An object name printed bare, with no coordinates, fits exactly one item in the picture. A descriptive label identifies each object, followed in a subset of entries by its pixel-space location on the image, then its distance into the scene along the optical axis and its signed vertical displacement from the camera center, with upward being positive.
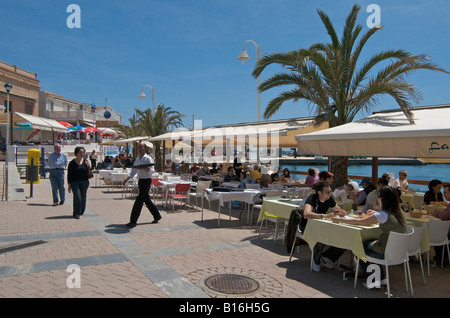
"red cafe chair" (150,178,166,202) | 11.09 -0.83
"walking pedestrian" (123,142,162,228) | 7.53 -0.46
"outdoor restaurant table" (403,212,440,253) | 4.79 -0.92
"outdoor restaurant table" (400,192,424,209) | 7.95 -0.93
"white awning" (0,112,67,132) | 17.76 +1.81
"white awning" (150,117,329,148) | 10.88 +0.92
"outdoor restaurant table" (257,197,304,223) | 6.39 -0.93
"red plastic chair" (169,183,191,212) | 9.62 -0.84
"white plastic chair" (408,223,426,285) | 4.39 -1.03
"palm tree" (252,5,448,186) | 9.38 +2.36
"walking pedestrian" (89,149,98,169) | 25.83 -0.25
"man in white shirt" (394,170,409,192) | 9.78 -0.63
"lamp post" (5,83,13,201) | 10.52 -0.94
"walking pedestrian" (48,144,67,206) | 9.55 -0.38
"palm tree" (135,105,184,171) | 24.41 +2.54
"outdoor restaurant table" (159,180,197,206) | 10.30 -0.79
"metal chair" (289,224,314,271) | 5.35 -1.18
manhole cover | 4.22 -1.59
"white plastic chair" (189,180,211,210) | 9.81 -0.85
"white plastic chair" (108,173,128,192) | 13.93 -0.77
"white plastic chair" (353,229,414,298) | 4.09 -1.07
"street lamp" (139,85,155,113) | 28.56 +5.05
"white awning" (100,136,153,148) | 19.42 +0.97
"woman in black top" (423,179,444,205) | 6.99 -0.68
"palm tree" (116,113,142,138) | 35.47 +2.86
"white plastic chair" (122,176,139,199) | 12.52 -1.02
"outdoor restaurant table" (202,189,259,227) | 8.06 -0.89
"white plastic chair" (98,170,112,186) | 14.93 -0.78
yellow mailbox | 11.18 -0.57
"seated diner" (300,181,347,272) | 5.07 -0.79
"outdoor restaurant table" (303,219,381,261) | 4.35 -1.00
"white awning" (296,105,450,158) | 5.48 +0.36
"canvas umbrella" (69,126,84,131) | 24.11 +2.09
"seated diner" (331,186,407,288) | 4.24 -0.74
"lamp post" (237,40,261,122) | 15.04 +4.36
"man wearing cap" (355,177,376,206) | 6.90 -0.66
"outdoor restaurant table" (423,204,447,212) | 5.94 -0.83
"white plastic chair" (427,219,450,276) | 4.99 -1.03
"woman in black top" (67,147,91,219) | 8.28 -0.57
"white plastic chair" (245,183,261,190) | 9.59 -0.77
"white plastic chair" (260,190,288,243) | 8.08 -0.82
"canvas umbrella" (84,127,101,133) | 28.46 +2.25
